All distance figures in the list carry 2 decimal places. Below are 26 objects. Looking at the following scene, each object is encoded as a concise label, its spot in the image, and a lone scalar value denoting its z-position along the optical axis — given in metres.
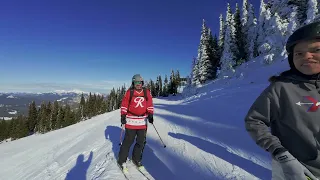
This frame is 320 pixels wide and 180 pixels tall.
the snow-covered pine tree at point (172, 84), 52.13
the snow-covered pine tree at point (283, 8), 19.27
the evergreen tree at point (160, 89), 62.41
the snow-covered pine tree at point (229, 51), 23.99
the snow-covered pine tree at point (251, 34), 24.58
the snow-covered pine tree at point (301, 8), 18.85
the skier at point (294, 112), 1.09
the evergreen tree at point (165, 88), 56.64
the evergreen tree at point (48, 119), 41.70
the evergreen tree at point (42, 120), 41.77
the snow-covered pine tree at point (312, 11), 16.34
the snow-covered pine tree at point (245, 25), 26.96
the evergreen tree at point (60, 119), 40.96
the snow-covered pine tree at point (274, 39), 17.65
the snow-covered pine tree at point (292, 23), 17.49
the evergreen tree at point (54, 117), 42.41
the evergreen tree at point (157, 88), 64.28
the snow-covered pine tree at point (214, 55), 29.99
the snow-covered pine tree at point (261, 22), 22.82
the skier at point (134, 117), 3.67
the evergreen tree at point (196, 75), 30.02
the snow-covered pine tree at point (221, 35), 30.57
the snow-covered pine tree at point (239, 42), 25.65
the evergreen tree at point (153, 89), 63.67
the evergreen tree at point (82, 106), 51.39
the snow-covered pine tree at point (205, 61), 28.06
